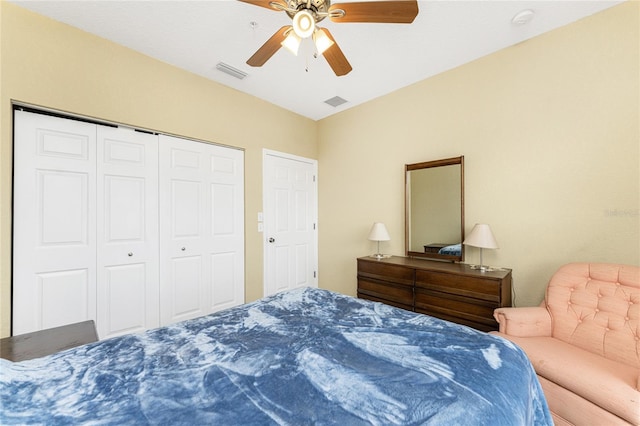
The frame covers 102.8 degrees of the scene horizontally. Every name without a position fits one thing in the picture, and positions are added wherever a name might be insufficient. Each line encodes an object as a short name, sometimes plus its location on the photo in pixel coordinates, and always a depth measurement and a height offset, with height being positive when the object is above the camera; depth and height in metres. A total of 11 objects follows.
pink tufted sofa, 1.27 -0.81
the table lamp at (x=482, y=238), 2.22 -0.21
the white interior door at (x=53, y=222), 1.90 -0.05
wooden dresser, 2.09 -0.68
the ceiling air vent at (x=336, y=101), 3.33 +1.53
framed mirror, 2.63 +0.06
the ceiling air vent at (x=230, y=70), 2.61 +1.53
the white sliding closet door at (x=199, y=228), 2.61 -0.15
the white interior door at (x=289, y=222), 3.47 -0.09
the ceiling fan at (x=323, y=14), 1.43 +1.17
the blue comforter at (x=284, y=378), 0.75 -0.59
